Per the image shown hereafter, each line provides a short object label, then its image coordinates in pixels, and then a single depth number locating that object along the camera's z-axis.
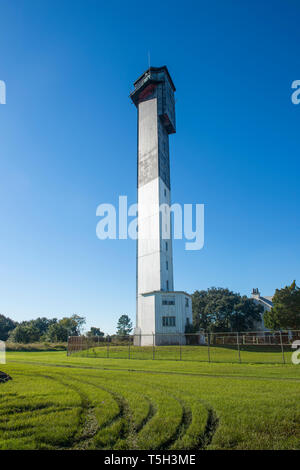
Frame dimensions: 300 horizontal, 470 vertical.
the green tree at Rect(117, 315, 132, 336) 119.31
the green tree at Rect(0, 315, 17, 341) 95.01
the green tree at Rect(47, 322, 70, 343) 72.96
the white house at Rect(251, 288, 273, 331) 69.50
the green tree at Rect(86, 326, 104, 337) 116.28
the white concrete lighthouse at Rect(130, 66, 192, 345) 46.00
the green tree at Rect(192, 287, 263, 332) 63.84
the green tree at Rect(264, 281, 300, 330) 47.91
